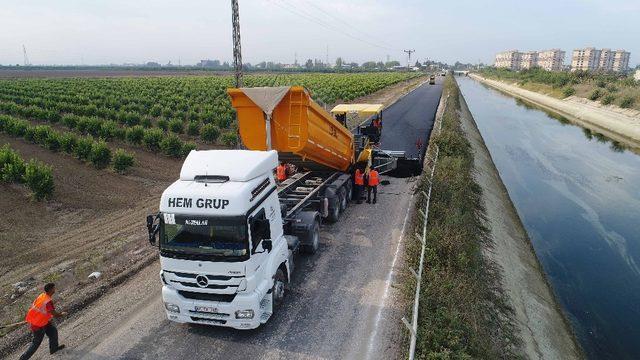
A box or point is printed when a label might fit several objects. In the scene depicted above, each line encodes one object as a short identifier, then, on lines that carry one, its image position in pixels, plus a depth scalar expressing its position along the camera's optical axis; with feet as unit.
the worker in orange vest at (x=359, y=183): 55.01
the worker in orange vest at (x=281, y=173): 50.44
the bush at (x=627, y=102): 164.45
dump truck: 25.62
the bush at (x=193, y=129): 91.86
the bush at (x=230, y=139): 86.07
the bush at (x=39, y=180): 50.39
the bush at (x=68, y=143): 69.92
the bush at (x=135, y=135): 80.48
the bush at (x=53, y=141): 71.47
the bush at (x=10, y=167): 53.06
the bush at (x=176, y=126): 94.32
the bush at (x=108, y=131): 84.28
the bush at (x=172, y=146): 76.13
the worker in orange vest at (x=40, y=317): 25.34
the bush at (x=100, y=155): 64.23
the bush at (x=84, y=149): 66.74
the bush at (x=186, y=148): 75.87
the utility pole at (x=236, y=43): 84.02
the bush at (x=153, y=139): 78.43
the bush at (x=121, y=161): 63.82
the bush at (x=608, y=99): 179.34
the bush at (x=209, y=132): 88.53
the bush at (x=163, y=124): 96.27
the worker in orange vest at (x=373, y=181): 53.36
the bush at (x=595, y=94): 197.06
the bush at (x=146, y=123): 99.25
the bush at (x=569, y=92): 228.84
